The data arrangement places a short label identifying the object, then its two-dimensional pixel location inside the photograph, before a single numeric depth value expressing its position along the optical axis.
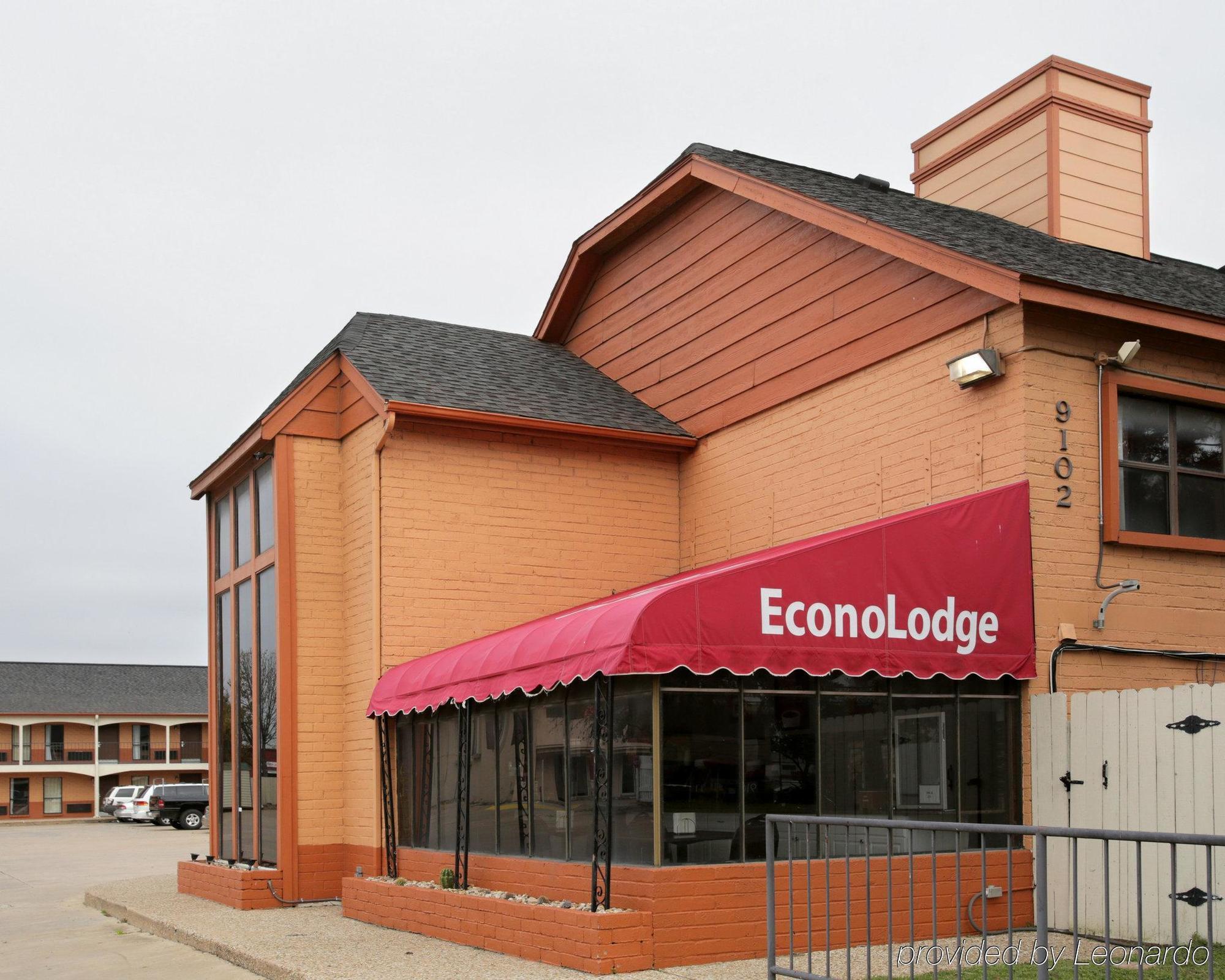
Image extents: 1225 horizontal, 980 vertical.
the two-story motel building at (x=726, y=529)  11.04
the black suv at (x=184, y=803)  47.69
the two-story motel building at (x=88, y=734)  64.69
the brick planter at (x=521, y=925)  10.11
